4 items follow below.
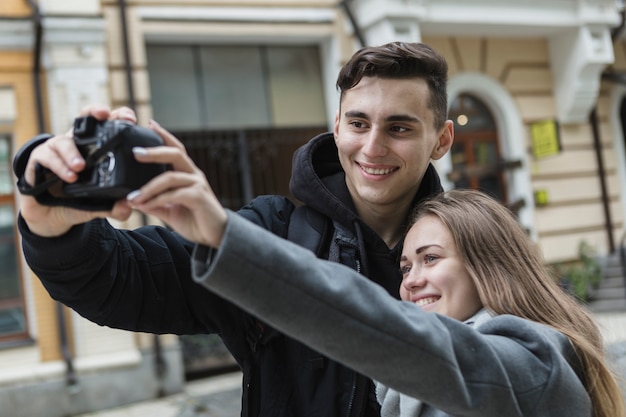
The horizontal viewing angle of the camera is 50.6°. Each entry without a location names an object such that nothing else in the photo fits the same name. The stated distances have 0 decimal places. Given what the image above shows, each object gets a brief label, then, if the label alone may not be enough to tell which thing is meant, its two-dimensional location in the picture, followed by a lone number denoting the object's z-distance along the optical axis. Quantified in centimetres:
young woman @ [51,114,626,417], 106
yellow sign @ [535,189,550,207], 944
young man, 139
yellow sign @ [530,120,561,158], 913
